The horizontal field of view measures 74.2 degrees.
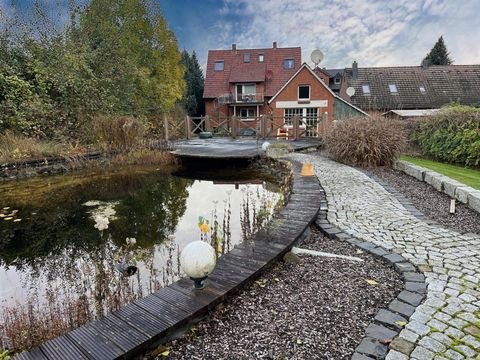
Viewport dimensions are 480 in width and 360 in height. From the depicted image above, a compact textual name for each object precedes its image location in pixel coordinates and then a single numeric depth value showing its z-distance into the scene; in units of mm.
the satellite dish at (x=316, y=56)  13484
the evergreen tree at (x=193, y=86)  27980
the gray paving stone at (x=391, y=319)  1900
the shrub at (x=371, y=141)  7332
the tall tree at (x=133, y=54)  13308
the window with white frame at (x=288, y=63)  25530
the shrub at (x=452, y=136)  7387
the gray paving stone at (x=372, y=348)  1672
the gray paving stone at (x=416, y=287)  2278
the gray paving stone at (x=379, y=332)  1798
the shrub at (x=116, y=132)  9672
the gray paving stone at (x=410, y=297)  2135
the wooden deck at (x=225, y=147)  8914
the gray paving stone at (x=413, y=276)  2430
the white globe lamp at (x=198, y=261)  2139
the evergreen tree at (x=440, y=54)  30389
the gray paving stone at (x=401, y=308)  2012
